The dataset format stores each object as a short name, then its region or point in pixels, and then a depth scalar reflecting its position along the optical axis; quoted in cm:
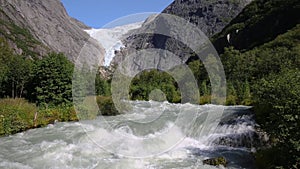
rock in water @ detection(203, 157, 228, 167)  1492
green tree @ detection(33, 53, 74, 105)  3506
